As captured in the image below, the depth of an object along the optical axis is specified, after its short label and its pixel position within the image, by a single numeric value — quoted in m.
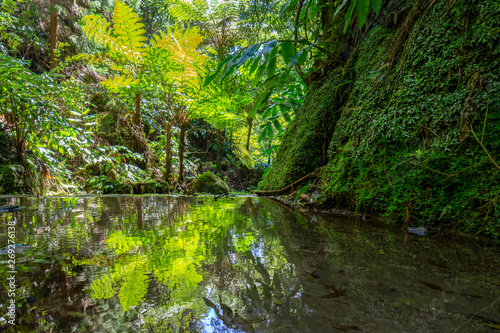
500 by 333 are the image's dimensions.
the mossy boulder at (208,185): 4.03
